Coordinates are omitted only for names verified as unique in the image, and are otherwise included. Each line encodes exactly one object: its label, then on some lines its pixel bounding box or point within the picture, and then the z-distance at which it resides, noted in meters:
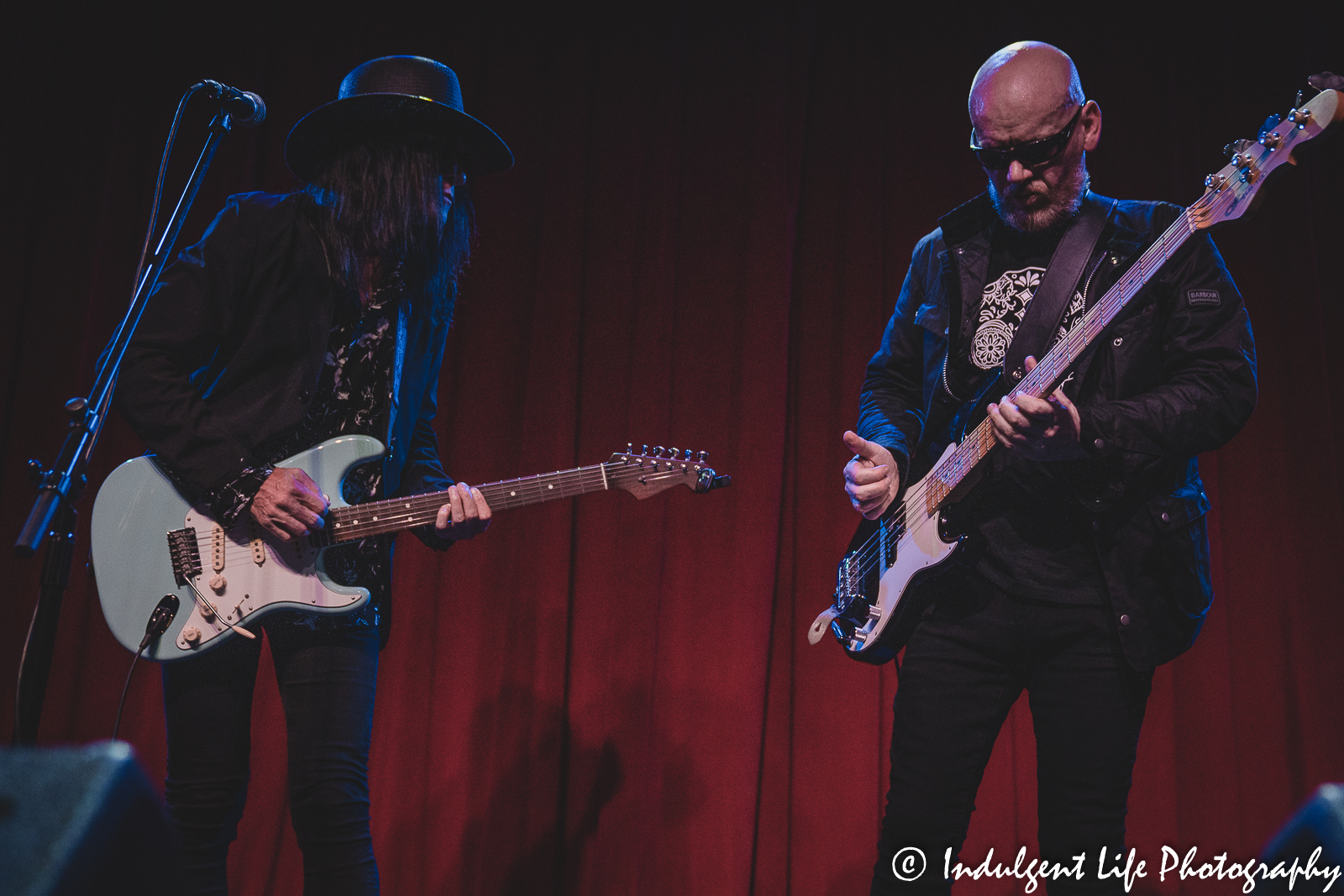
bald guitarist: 1.77
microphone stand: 1.51
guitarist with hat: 1.87
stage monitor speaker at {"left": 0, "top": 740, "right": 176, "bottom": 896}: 0.75
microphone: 1.97
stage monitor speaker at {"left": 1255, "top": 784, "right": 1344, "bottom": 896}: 0.78
